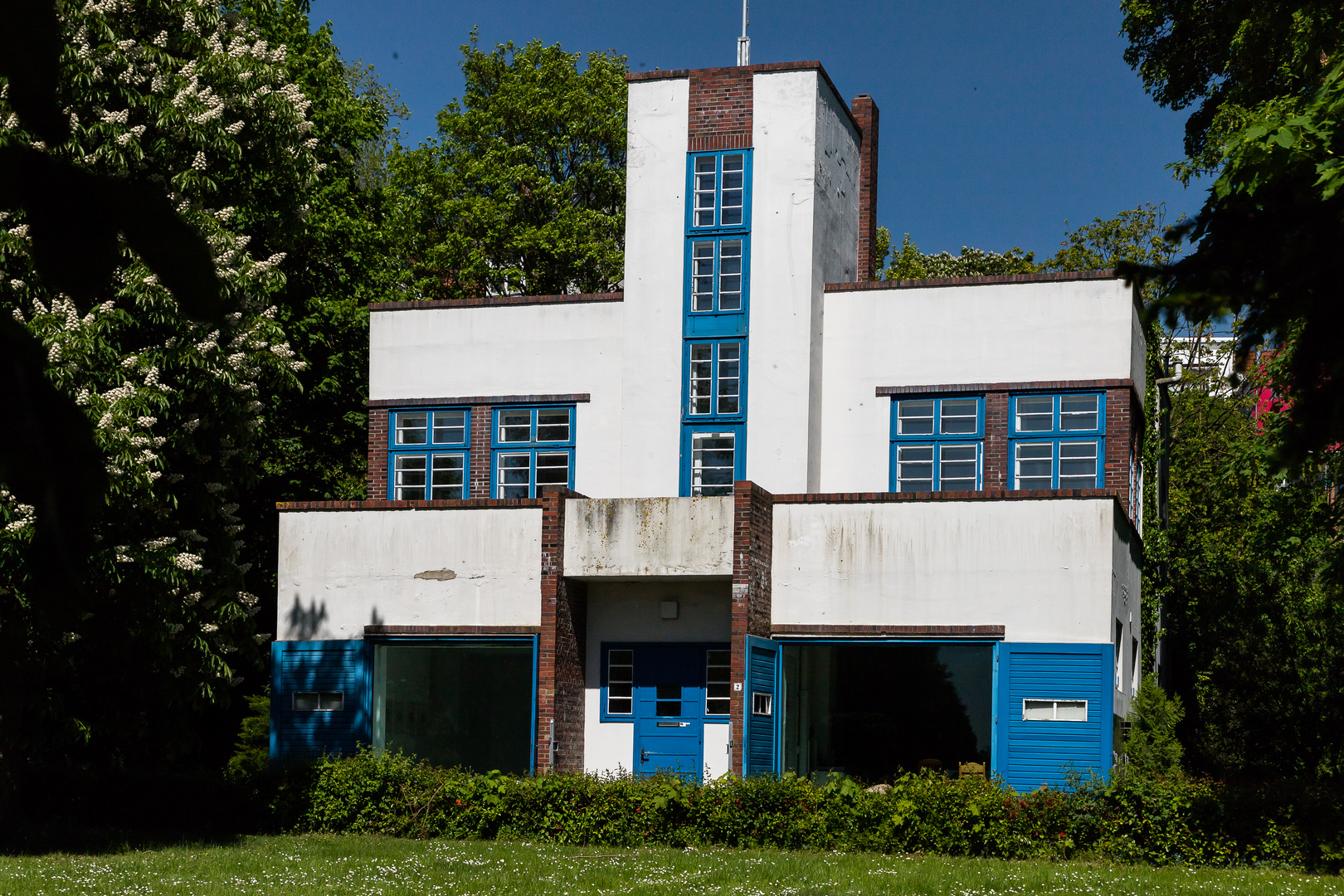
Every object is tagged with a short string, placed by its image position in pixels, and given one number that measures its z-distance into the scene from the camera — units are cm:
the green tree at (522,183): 3816
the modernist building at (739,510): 1950
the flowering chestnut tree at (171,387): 1552
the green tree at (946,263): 4294
